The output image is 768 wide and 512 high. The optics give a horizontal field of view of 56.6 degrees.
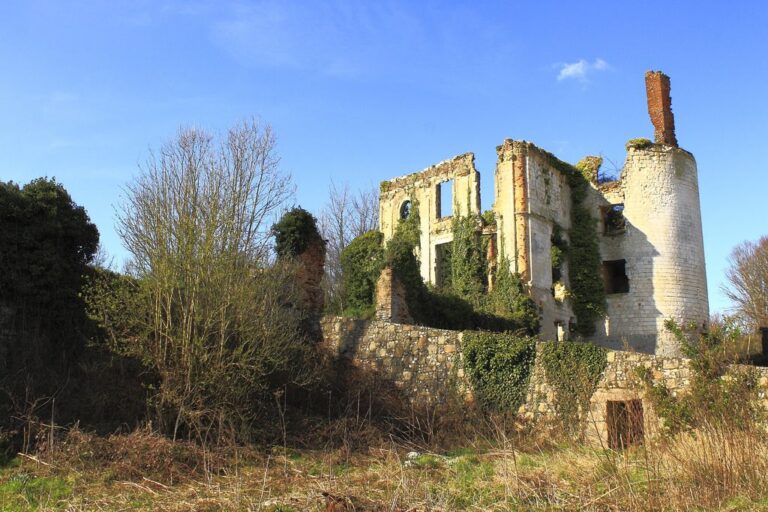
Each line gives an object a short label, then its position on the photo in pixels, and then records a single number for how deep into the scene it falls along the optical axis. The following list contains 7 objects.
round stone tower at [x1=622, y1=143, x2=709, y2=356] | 26.88
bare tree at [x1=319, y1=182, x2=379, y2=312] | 37.15
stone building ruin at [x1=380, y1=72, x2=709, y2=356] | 26.55
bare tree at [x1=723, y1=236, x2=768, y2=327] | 34.59
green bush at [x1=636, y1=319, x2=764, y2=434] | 12.34
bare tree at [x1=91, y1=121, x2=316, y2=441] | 13.24
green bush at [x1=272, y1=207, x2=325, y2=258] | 19.72
